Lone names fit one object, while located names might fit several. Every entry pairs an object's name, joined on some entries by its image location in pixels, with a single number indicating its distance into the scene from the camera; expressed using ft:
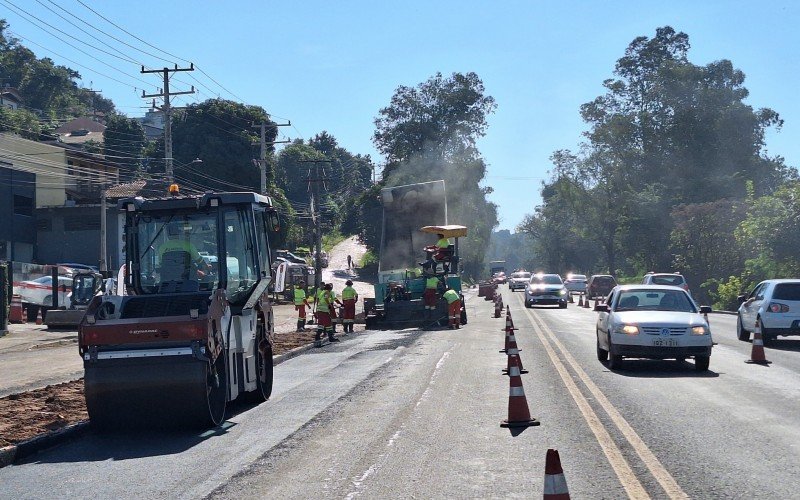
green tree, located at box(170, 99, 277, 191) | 218.79
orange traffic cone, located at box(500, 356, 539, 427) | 34.55
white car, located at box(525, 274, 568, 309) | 147.13
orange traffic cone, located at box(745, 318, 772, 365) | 58.23
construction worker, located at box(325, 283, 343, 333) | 86.77
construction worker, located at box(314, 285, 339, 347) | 85.20
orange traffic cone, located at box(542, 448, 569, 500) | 15.55
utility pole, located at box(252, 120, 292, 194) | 173.35
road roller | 35.24
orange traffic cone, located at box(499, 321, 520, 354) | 44.89
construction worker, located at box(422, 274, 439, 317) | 99.04
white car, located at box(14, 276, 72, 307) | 124.30
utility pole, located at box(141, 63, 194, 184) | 140.56
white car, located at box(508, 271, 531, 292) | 260.87
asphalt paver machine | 100.37
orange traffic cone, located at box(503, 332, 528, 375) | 38.63
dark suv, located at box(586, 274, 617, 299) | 171.42
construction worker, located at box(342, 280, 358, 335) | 97.09
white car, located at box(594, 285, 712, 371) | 51.52
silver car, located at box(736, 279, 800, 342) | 70.13
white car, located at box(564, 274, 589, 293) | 205.67
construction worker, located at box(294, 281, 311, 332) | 102.39
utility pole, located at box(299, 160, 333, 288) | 183.32
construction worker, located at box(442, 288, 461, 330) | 96.48
